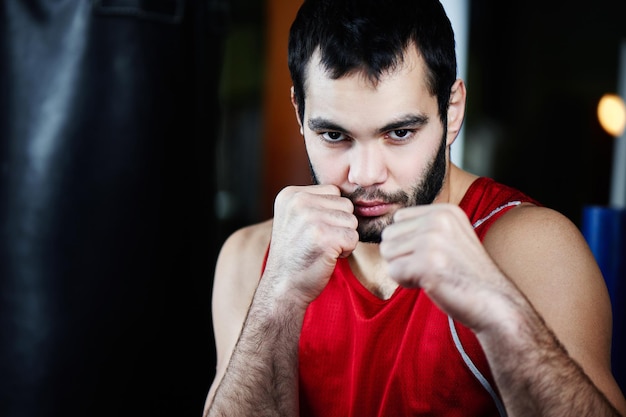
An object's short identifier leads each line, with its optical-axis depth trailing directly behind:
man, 1.32
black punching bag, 1.79
